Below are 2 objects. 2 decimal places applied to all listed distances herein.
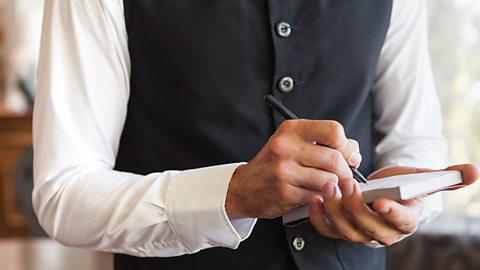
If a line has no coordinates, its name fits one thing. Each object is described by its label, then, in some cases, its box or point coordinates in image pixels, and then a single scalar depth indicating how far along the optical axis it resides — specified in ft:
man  2.38
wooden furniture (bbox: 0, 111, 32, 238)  9.58
